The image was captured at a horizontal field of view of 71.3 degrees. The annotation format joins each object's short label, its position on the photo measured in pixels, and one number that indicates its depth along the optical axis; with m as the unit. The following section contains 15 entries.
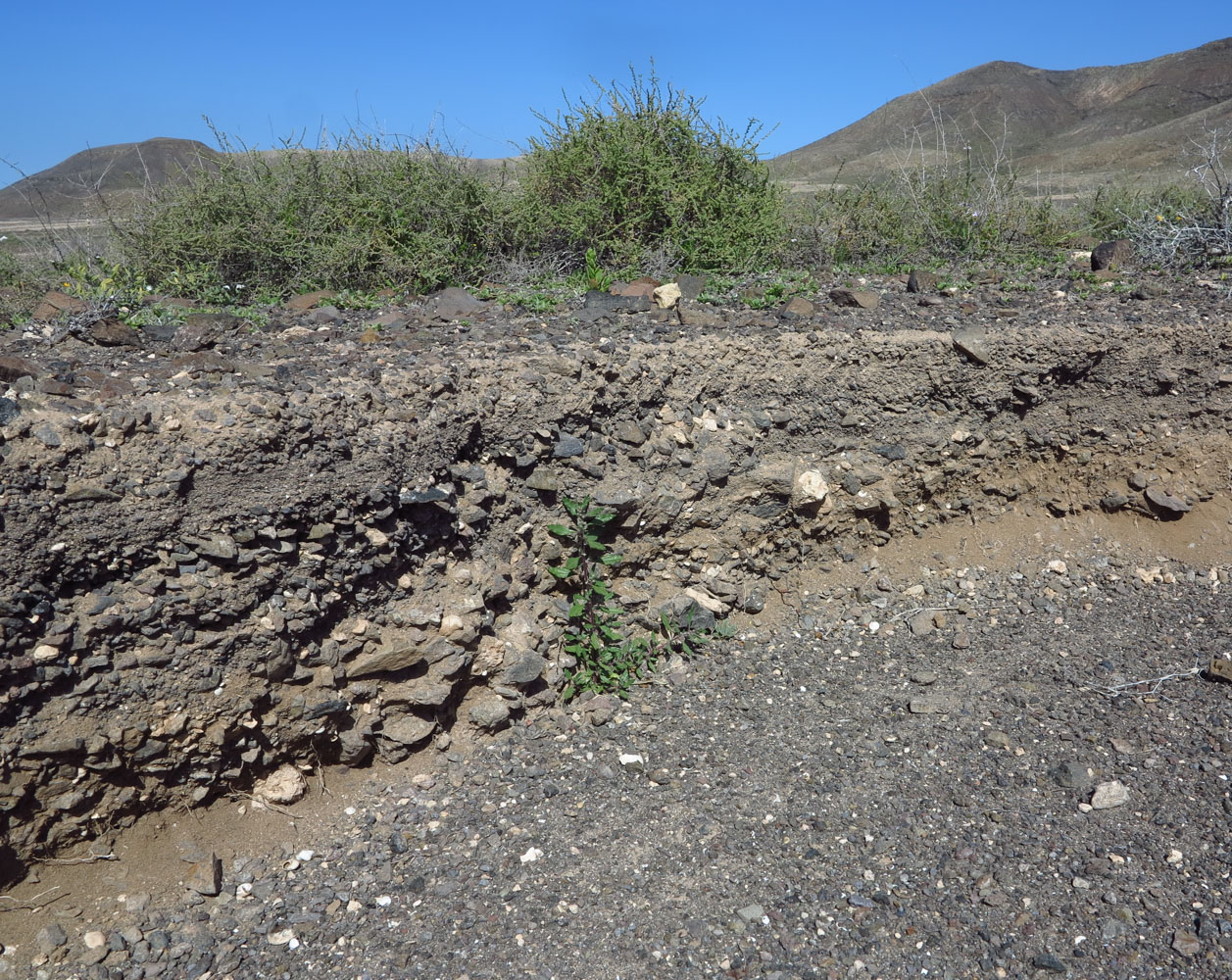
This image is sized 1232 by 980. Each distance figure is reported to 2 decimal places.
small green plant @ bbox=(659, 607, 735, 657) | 3.90
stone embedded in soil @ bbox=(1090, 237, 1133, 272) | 5.61
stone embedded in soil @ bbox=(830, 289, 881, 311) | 4.81
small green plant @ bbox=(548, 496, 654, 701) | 3.63
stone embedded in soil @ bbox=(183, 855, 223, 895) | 2.76
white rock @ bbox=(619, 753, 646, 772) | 3.31
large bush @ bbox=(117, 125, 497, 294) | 5.07
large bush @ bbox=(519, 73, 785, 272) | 5.37
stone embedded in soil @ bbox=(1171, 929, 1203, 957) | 2.37
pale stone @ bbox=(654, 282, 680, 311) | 4.61
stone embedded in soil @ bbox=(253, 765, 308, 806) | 3.05
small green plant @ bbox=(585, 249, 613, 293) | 4.83
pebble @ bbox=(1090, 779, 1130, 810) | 2.91
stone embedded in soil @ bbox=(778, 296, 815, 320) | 4.54
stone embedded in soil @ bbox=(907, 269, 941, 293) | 5.18
